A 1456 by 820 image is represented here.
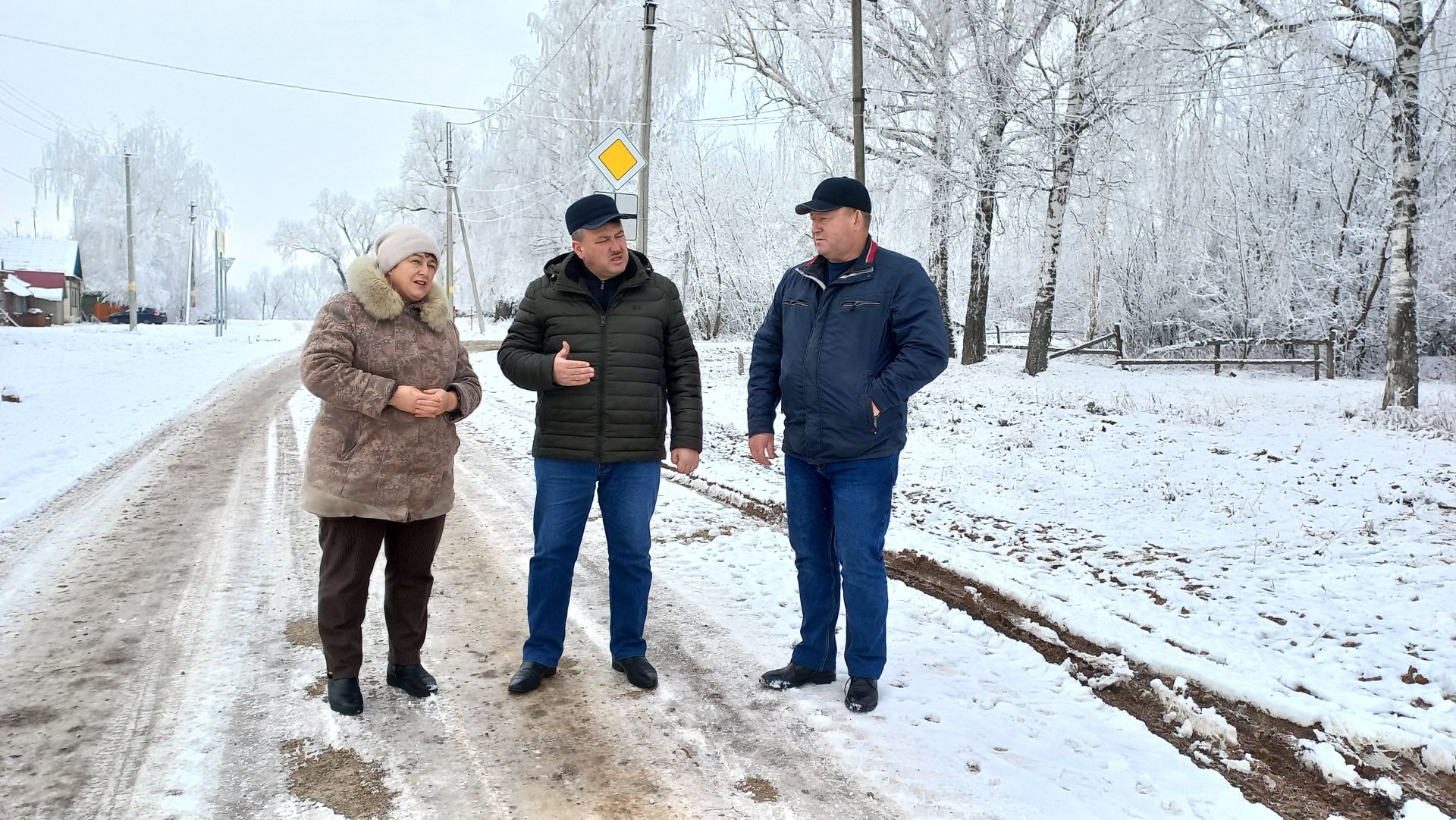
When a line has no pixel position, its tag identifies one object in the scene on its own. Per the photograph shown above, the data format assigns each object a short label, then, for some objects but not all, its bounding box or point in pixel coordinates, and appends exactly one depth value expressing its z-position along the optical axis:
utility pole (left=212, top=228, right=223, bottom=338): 38.78
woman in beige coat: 3.25
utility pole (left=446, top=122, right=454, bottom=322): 34.25
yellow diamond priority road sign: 9.58
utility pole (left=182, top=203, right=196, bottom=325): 48.56
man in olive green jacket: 3.64
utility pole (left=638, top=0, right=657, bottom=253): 12.09
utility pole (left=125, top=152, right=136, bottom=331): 34.88
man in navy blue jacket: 3.45
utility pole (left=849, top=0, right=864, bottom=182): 12.34
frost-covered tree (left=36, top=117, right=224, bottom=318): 58.75
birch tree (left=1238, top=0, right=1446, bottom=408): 10.66
